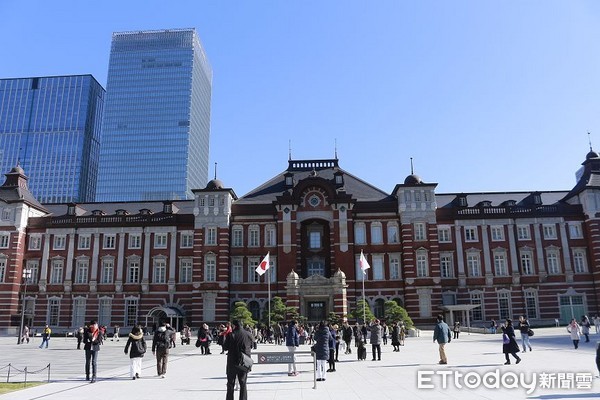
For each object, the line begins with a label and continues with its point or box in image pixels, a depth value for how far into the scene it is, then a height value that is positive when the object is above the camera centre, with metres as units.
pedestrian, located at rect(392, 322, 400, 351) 24.94 -1.55
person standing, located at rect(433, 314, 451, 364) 17.34 -1.01
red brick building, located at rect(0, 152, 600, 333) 48.28 +5.22
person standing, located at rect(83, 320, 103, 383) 15.59 -1.14
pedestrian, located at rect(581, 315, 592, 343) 27.74 -1.41
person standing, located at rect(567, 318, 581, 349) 23.16 -1.32
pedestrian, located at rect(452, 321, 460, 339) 36.19 -1.91
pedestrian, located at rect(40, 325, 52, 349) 32.39 -1.91
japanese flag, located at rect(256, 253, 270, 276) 41.16 +3.32
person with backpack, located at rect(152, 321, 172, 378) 16.48 -1.40
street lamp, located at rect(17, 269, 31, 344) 37.79 -1.48
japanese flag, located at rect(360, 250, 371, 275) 41.21 +3.48
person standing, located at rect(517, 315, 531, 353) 21.53 -1.16
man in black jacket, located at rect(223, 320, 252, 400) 10.05 -1.00
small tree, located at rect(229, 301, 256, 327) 40.64 -0.75
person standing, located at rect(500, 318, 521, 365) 17.31 -1.36
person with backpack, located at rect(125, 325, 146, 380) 15.22 -1.32
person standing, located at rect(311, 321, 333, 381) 14.81 -1.32
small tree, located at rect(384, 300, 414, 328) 40.03 -0.81
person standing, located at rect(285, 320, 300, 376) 18.97 -1.18
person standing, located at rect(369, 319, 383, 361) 21.08 -1.37
